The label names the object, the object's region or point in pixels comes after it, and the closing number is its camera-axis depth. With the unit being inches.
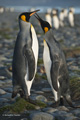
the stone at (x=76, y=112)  297.0
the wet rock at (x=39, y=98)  350.6
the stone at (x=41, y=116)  279.7
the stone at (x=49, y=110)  305.6
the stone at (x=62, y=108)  313.8
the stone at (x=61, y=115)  285.6
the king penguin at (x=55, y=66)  322.3
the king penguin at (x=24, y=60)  339.0
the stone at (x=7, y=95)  355.2
